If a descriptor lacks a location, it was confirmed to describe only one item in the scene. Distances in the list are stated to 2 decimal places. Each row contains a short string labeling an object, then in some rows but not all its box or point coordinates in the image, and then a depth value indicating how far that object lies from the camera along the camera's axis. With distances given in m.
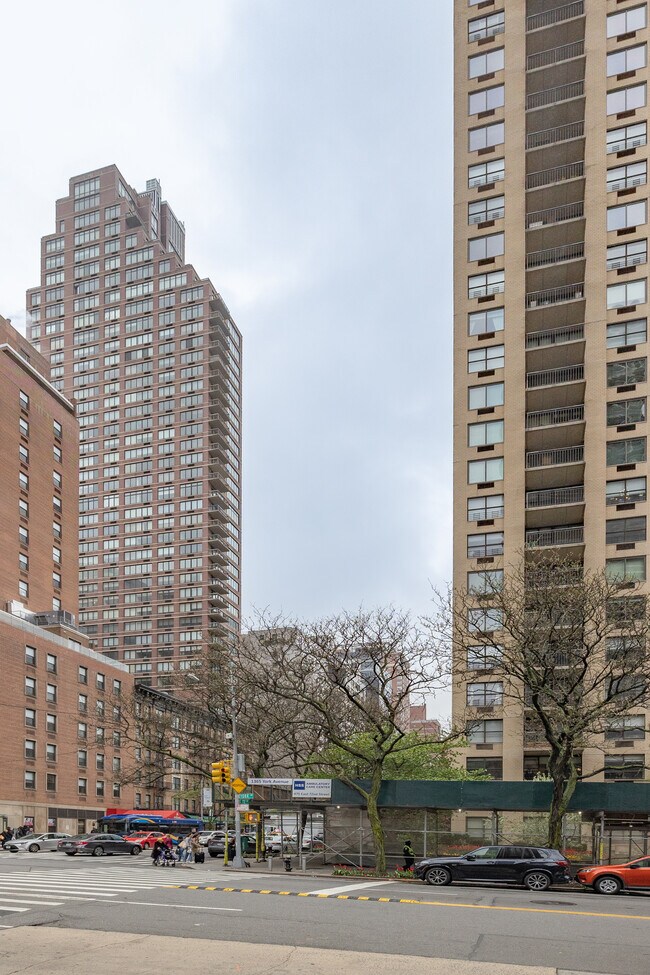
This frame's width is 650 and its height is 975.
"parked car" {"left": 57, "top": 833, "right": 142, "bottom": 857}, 49.06
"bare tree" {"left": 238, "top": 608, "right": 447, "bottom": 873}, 35.09
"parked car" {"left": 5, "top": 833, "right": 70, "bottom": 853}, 51.84
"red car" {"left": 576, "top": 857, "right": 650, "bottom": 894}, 26.12
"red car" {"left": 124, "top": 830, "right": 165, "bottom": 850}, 52.95
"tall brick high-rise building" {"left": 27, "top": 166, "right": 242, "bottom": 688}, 131.00
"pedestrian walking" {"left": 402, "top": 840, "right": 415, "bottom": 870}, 34.16
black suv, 27.61
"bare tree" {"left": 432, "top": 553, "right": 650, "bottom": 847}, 33.84
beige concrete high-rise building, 54.66
